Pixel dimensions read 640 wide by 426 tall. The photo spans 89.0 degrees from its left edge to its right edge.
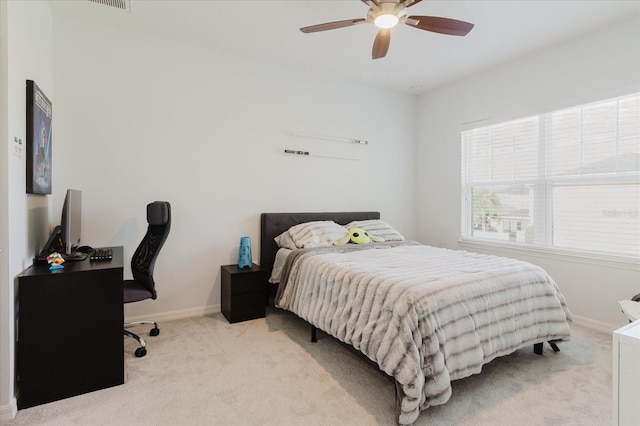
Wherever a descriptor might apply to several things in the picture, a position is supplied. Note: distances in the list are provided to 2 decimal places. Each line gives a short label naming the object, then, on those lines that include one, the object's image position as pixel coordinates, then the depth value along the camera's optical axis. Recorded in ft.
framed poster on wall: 6.85
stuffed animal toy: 11.93
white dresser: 3.51
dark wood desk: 6.12
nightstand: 10.42
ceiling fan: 7.04
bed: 5.72
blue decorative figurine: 11.09
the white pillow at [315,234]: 11.16
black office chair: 8.30
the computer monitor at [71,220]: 7.20
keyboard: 7.62
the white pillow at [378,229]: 12.89
